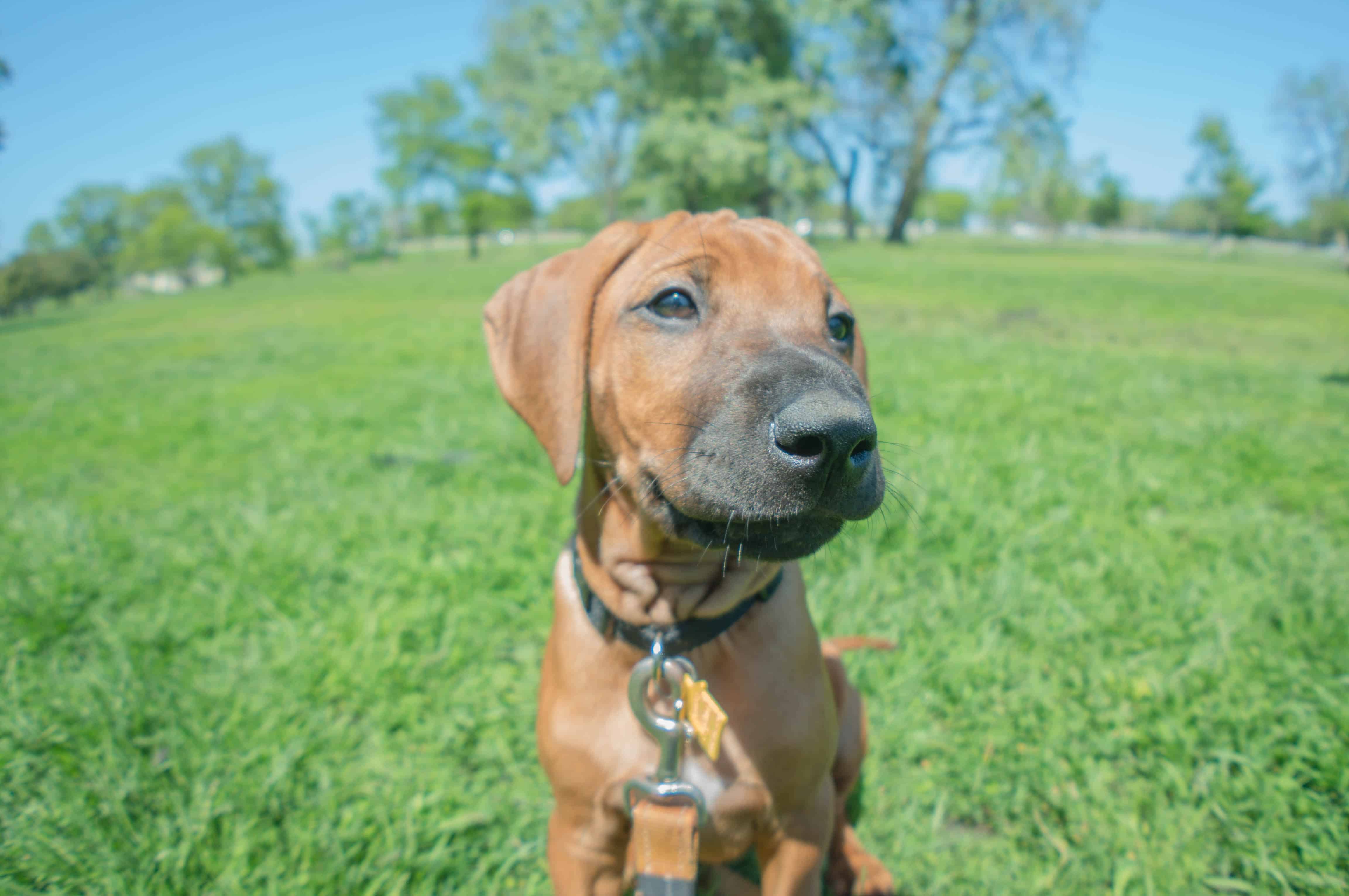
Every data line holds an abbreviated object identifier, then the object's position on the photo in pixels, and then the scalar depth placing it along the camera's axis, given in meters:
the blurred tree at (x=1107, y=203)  75.75
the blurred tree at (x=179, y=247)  56.50
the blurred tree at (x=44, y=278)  42.22
